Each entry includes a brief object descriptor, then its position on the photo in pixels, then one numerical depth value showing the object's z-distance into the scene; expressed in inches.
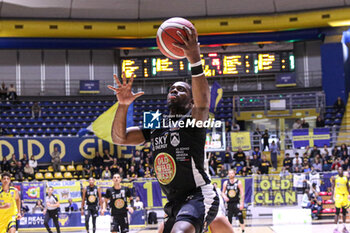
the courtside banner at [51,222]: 740.0
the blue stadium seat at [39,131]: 1061.1
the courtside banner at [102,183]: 768.0
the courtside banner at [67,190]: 765.3
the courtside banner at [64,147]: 986.1
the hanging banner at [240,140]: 984.3
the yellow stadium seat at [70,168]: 956.0
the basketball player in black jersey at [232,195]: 563.5
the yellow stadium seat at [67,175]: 917.3
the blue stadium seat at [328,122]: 1075.3
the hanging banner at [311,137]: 959.0
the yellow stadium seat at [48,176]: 907.2
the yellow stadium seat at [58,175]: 919.5
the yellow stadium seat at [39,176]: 904.3
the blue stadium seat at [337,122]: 1071.0
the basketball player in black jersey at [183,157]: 172.4
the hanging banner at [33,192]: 749.9
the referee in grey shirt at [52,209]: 596.1
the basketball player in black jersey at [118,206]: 490.9
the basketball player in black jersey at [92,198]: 600.1
